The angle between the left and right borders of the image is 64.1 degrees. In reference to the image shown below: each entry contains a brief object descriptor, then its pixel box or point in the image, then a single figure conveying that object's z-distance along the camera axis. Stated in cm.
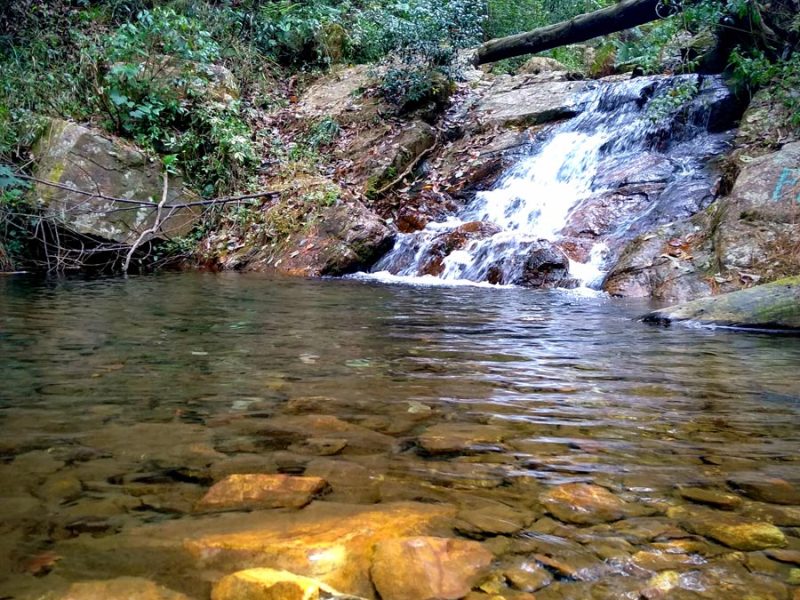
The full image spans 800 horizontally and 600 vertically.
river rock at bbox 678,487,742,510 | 171
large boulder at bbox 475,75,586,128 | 1279
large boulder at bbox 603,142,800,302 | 680
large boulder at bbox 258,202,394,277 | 946
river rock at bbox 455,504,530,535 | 154
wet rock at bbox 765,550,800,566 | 142
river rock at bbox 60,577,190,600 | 121
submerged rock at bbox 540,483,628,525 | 162
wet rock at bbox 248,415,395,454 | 211
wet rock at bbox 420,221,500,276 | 917
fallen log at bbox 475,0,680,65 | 1191
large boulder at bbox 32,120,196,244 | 952
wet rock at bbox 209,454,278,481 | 183
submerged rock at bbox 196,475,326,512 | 162
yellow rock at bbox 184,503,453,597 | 133
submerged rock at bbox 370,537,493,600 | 128
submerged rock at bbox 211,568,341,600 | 121
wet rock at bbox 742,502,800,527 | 160
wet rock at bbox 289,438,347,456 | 204
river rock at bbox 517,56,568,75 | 1599
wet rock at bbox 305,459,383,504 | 171
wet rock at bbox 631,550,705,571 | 140
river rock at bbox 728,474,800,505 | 174
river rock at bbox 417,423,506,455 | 210
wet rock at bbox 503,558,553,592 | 132
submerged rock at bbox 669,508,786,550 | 150
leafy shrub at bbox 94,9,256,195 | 1108
